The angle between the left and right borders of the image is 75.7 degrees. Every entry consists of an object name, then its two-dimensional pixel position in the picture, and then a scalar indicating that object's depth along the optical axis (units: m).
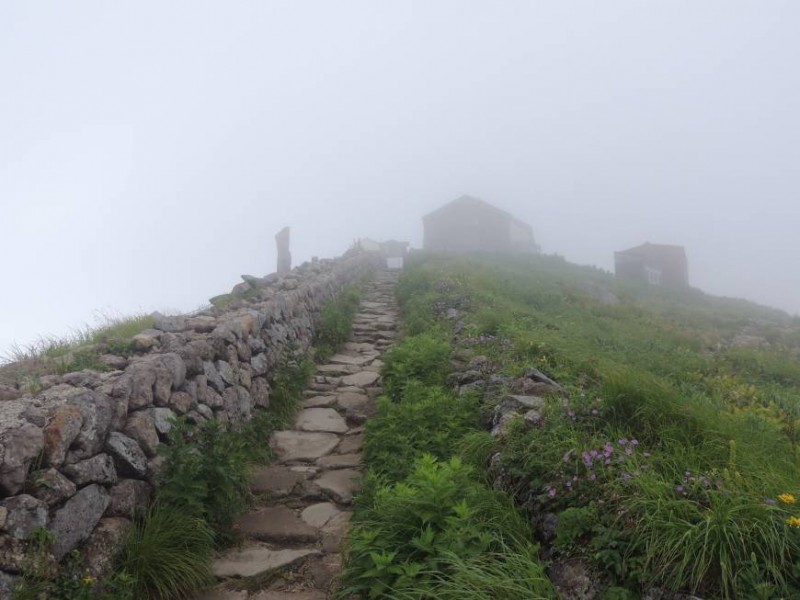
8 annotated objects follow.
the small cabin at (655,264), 40.47
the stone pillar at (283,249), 22.34
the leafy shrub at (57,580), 2.45
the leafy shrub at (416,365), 6.38
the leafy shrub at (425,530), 2.91
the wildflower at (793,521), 2.41
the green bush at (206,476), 3.52
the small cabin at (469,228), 46.72
